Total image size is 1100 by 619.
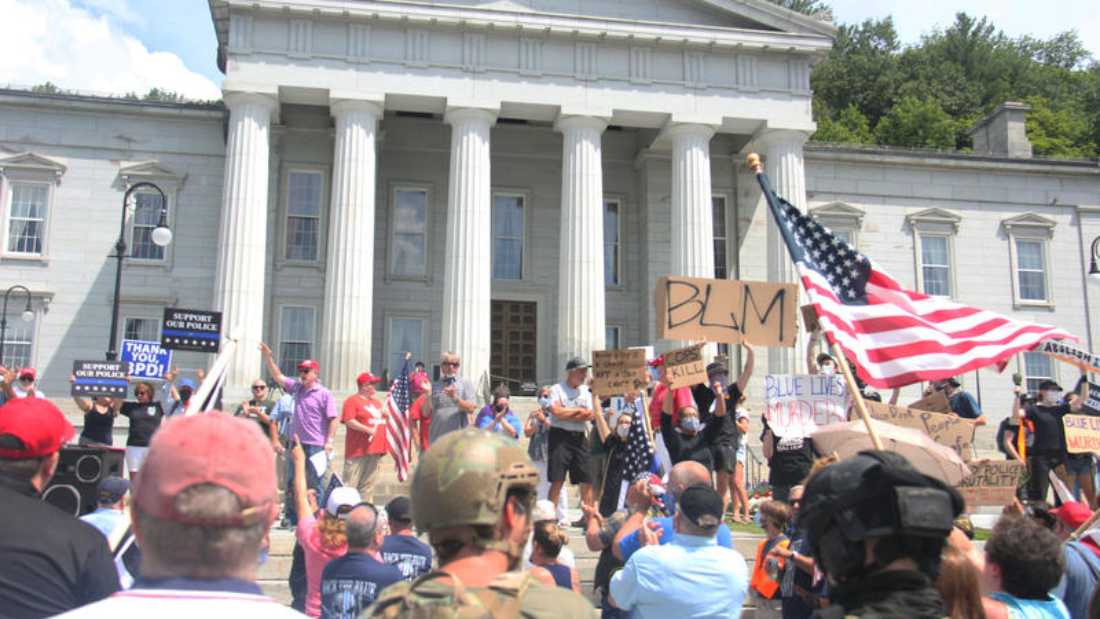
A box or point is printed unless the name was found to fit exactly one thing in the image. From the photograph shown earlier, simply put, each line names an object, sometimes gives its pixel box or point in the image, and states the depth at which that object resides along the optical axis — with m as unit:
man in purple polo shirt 11.48
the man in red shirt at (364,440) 12.58
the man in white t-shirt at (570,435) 11.95
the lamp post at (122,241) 20.94
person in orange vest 6.42
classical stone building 27.30
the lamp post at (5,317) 26.77
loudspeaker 7.38
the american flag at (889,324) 7.16
